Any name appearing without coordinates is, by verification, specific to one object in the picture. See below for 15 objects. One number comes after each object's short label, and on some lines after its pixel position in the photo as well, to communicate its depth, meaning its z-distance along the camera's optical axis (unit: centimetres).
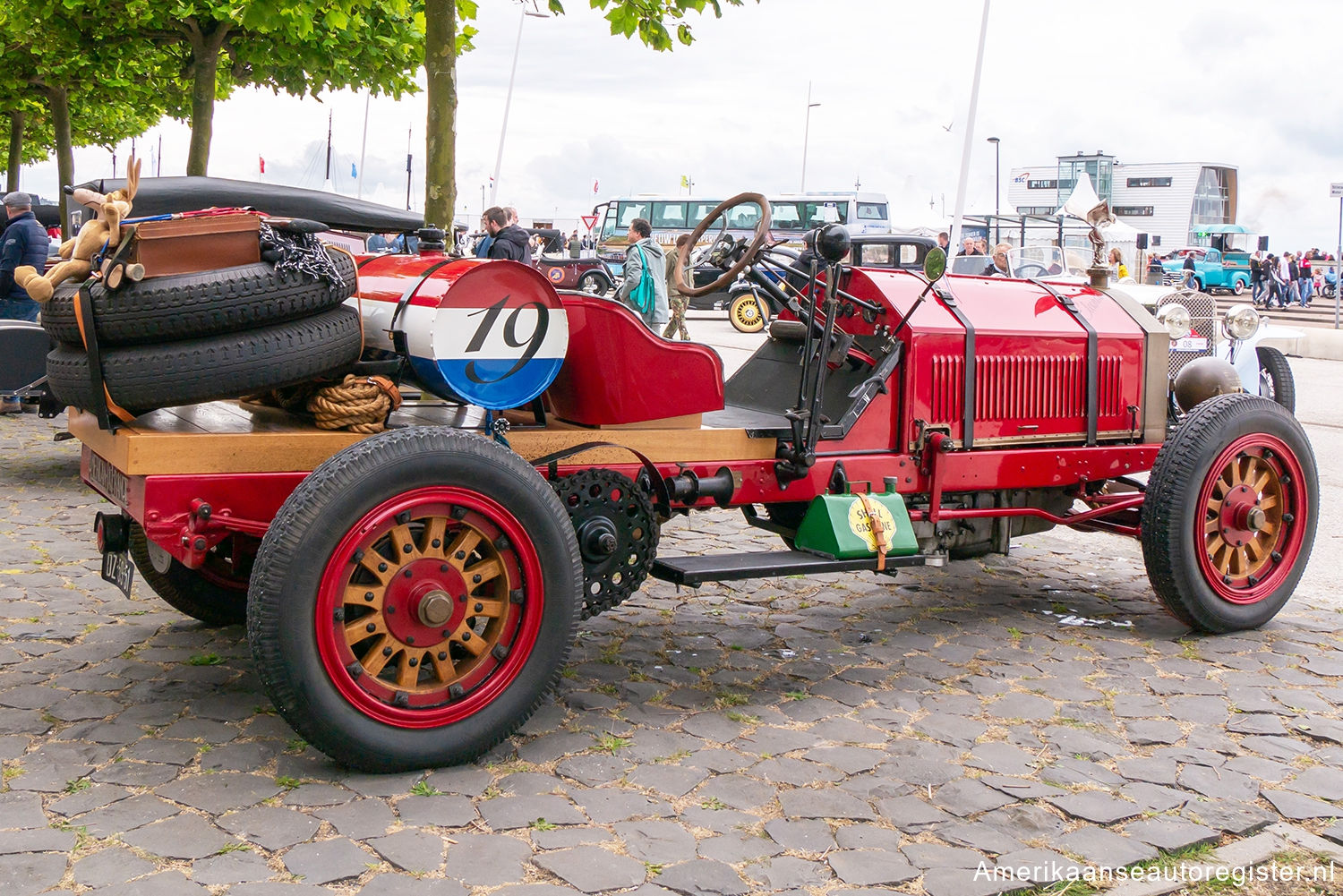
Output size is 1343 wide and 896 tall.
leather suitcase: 339
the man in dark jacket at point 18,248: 1058
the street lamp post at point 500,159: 4091
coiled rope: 370
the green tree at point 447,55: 923
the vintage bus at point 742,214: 3278
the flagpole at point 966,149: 2465
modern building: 5212
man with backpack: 1320
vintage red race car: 338
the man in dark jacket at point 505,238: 1173
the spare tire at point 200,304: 334
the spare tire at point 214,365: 338
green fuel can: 446
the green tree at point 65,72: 1337
